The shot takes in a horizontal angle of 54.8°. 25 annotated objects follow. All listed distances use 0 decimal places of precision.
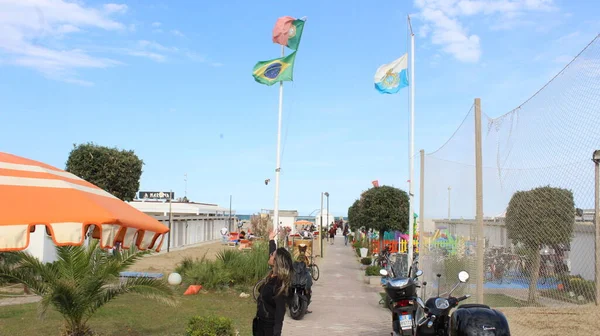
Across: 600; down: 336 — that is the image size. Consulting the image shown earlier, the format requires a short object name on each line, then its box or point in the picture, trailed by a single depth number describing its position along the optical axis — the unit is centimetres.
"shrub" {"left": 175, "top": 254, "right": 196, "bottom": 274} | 1655
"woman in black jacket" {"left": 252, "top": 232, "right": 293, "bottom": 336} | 550
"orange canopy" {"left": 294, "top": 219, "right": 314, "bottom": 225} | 6721
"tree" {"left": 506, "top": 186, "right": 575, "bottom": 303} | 552
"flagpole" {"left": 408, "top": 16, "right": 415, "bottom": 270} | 1344
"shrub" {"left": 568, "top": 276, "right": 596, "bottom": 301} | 572
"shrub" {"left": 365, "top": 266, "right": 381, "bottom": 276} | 1910
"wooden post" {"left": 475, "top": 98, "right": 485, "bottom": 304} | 656
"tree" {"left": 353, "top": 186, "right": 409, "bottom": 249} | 2534
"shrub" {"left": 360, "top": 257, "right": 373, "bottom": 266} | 2549
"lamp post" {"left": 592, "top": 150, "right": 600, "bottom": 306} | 478
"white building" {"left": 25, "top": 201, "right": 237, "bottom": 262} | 1794
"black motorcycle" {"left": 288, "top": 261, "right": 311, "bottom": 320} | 1141
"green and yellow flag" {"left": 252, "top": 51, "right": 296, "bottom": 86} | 1596
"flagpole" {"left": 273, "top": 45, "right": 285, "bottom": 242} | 1566
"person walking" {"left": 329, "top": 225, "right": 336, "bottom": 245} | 5125
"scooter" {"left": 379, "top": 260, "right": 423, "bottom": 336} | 683
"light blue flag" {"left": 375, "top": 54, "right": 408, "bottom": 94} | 1612
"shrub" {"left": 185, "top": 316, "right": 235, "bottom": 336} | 759
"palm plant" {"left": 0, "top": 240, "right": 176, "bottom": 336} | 761
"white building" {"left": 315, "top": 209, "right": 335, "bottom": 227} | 7989
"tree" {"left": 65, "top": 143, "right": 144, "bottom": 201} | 2409
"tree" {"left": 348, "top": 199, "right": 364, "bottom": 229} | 2690
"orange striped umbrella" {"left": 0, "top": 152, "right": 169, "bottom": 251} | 432
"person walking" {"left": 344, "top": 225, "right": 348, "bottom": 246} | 4961
